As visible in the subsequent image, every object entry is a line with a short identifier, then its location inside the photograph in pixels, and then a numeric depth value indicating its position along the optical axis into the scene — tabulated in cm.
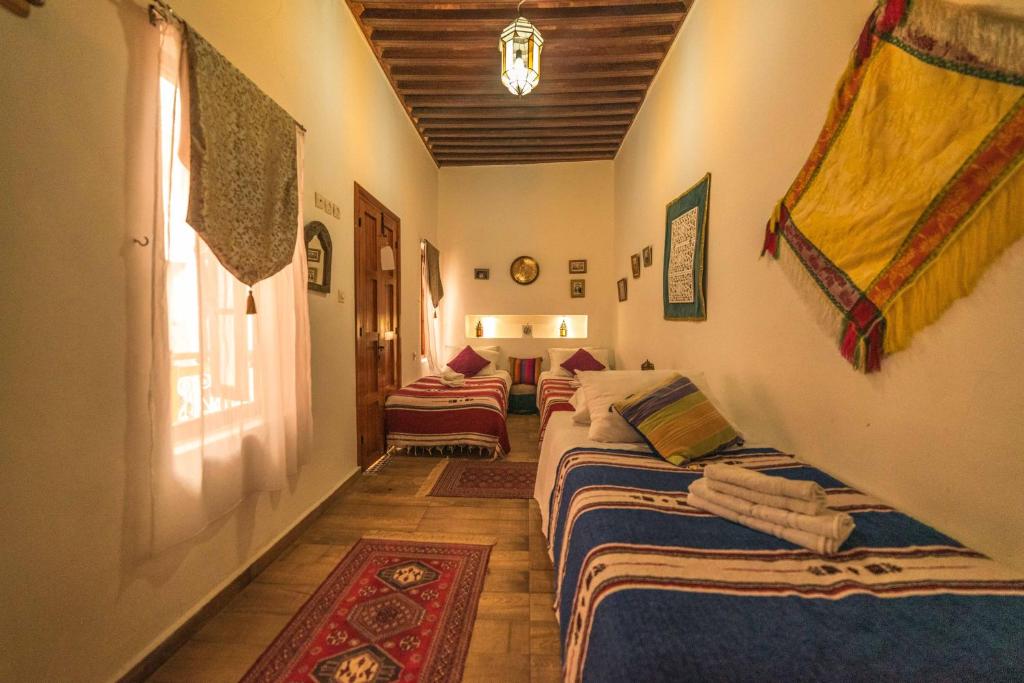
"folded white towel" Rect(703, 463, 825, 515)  109
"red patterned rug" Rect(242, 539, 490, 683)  137
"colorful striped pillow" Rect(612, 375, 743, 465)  169
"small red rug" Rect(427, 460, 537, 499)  280
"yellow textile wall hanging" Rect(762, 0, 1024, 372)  102
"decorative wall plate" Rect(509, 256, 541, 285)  576
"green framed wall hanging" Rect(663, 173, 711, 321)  260
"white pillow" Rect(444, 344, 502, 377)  529
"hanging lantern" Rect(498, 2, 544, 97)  230
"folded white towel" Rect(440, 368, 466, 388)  430
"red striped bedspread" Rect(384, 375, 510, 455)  353
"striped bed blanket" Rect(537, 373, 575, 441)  331
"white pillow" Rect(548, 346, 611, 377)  517
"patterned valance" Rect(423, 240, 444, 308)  507
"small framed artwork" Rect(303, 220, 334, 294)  243
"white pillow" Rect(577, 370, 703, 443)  192
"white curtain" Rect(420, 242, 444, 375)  497
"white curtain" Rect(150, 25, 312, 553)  134
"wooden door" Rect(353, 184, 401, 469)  320
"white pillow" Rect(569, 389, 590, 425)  225
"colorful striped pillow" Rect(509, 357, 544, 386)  557
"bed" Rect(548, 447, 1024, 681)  71
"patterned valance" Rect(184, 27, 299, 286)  145
